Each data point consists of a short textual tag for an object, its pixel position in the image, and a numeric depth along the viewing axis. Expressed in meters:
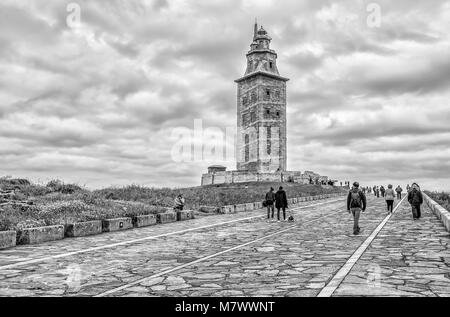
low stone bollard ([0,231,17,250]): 10.41
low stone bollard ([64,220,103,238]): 12.85
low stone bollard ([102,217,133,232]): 14.45
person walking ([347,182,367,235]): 12.77
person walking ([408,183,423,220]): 17.69
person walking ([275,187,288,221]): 18.47
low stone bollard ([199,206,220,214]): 23.05
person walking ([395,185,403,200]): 42.19
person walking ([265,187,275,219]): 19.55
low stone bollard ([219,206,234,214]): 23.05
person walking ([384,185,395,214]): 21.21
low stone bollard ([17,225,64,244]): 11.17
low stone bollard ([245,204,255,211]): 25.92
